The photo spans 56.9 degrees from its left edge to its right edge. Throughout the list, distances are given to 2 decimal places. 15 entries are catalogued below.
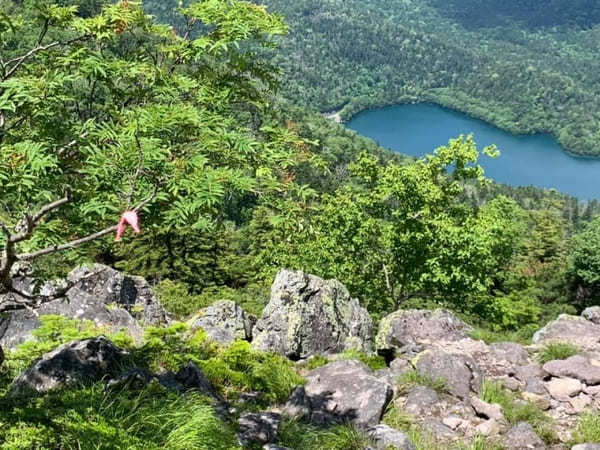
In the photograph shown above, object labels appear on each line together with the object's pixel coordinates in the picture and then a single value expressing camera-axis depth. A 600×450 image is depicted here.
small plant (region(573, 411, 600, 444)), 10.60
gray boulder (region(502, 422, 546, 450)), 10.34
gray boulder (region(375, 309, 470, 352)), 15.53
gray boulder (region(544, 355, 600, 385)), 12.44
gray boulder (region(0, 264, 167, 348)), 14.59
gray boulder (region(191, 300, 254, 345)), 16.34
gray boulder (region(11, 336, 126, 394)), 9.45
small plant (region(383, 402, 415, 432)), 10.81
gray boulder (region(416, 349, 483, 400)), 12.27
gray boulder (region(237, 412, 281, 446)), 9.03
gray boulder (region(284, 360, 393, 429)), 10.55
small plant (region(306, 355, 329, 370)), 14.57
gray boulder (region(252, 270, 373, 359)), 15.83
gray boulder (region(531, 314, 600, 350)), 15.28
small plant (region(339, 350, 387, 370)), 14.55
